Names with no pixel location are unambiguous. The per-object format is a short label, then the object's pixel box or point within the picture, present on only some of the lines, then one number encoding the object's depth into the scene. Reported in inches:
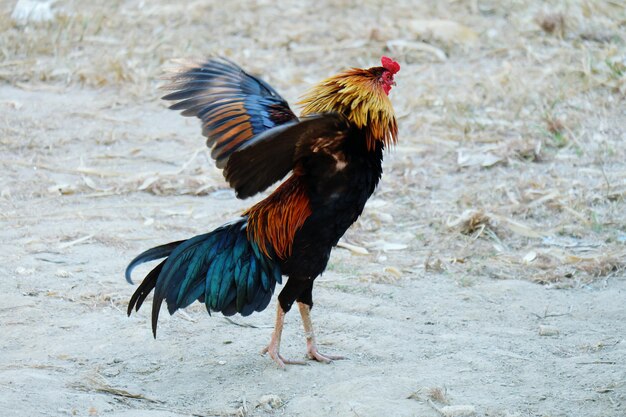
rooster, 352.2
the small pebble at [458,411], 319.3
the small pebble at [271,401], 336.8
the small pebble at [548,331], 407.5
